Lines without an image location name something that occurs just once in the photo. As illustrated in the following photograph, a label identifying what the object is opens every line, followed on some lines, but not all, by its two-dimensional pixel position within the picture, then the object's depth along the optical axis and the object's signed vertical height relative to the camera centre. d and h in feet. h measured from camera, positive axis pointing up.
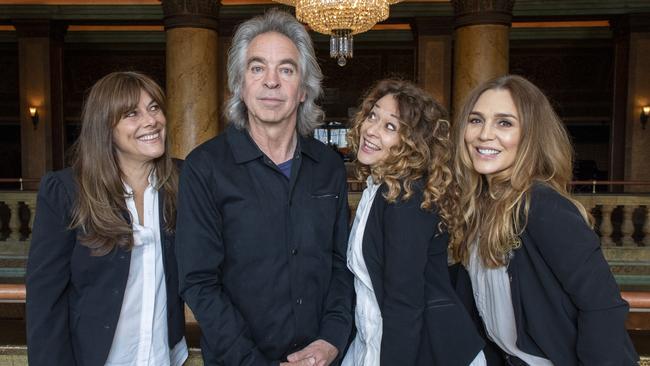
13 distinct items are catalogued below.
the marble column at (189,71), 24.81 +3.47
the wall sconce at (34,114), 39.73 +2.35
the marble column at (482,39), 24.91 +5.07
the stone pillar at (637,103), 37.47 +3.45
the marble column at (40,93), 38.78 +3.90
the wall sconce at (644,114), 38.37 +2.68
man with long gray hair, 5.60 -0.81
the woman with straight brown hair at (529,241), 5.04 -0.87
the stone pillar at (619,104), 39.03 +3.53
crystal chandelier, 19.94 +4.93
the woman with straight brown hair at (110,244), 5.64 -1.02
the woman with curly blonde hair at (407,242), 5.71 -0.98
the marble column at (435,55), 37.27 +6.52
